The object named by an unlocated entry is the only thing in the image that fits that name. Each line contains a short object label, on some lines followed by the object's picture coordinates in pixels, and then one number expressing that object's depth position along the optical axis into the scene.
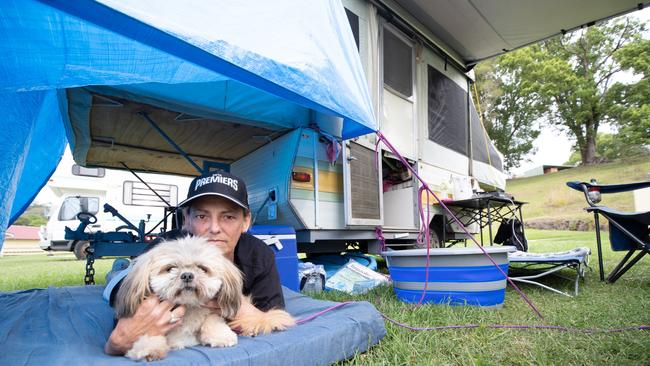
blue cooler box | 3.36
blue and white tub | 2.74
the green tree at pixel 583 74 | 22.81
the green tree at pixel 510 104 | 24.91
